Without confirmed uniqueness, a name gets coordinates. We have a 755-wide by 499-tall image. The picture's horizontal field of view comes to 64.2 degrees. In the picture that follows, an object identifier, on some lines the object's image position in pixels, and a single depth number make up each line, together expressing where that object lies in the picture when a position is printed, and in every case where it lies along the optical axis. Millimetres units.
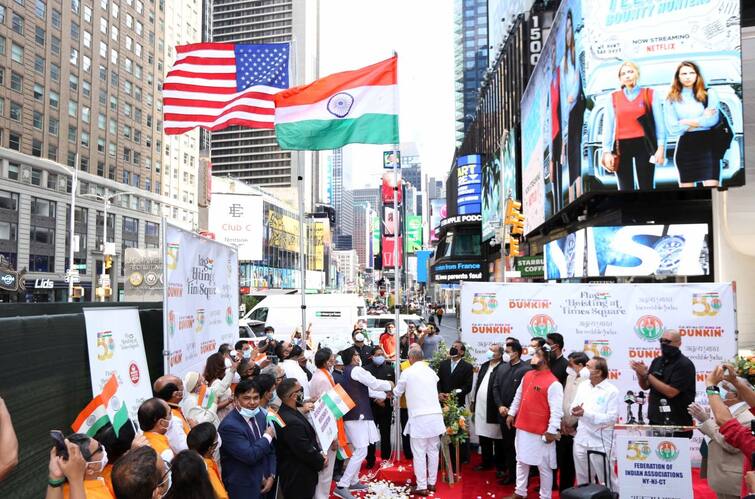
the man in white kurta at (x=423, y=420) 8047
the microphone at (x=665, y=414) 7380
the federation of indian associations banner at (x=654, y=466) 5973
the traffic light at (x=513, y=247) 23656
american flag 12789
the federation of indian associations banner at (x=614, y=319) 10125
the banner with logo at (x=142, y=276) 34219
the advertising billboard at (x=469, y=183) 67562
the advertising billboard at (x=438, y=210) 109412
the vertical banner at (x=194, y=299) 7508
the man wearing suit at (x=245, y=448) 5281
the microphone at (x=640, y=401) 7589
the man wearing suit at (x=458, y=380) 9953
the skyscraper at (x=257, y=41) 159750
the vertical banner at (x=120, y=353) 5943
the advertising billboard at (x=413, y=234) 121562
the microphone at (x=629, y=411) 6684
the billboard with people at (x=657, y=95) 22859
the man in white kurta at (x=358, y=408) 8383
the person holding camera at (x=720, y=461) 5262
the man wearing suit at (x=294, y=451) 5930
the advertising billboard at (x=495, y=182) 48638
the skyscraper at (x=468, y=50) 135375
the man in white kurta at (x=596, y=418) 6812
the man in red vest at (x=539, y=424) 7383
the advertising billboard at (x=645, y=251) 23891
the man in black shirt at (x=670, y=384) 7438
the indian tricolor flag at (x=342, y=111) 10664
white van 22078
